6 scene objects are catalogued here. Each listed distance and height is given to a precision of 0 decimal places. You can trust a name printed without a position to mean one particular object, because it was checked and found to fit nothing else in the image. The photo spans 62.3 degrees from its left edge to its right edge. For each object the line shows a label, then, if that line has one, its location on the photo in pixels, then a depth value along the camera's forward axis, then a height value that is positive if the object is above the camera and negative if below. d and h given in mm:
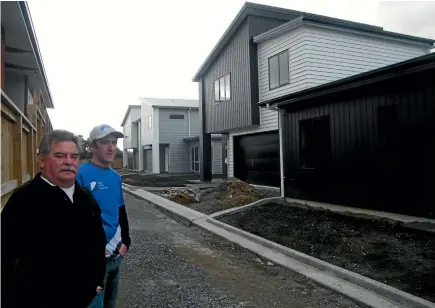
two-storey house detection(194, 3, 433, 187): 13587 +3921
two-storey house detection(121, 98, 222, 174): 33250 +2311
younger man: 2877 -253
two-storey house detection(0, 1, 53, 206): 4312 +2225
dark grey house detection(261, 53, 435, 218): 7336 +380
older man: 1866 -427
